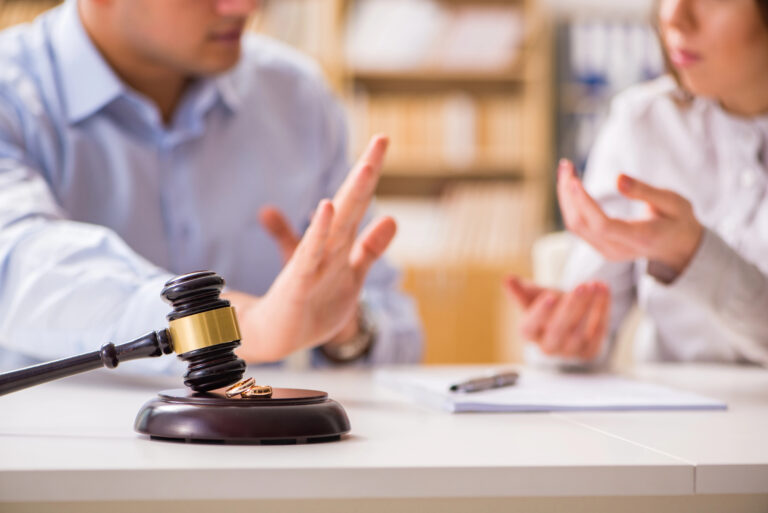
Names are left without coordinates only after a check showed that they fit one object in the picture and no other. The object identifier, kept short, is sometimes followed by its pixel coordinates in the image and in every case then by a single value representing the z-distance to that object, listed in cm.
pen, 118
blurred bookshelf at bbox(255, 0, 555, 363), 388
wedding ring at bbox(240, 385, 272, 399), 100
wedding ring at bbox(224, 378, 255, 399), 100
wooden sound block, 97
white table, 92
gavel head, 99
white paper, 113
